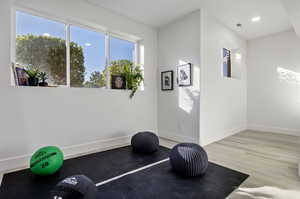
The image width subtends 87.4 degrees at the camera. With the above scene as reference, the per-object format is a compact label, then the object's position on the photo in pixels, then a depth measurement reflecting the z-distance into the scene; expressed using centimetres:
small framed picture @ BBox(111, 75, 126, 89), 350
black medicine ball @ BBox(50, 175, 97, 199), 121
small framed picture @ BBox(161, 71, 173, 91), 388
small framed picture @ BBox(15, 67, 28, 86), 240
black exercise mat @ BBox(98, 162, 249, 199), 164
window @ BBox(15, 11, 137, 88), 257
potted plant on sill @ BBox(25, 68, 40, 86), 250
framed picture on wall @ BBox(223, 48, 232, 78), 425
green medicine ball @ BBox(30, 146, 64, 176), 196
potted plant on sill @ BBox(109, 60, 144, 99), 361
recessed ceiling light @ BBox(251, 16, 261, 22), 364
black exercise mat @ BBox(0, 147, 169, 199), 169
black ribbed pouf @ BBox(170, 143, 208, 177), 198
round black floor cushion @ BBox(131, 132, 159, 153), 280
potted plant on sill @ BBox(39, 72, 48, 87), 261
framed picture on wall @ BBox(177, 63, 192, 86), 346
